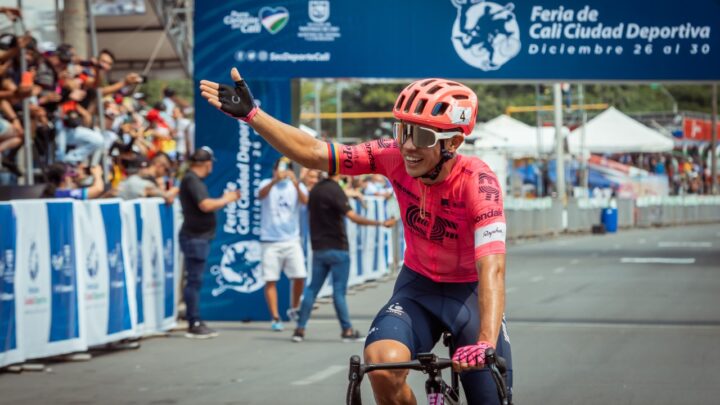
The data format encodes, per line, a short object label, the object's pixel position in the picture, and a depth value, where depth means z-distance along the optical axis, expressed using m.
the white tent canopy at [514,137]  50.75
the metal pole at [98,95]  18.34
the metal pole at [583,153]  54.51
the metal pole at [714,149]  71.29
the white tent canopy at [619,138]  55.53
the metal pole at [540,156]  50.78
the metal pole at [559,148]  46.91
